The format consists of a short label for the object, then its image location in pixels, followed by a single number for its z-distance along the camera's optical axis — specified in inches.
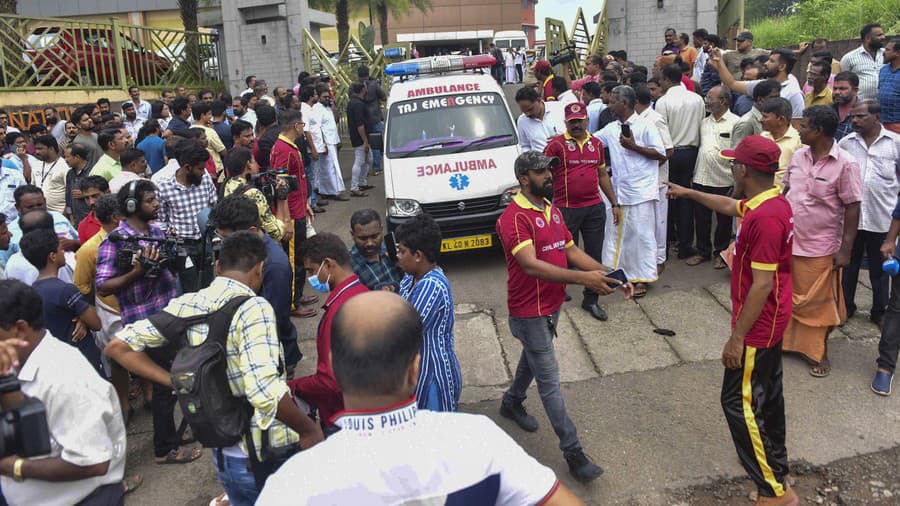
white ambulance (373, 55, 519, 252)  301.9
